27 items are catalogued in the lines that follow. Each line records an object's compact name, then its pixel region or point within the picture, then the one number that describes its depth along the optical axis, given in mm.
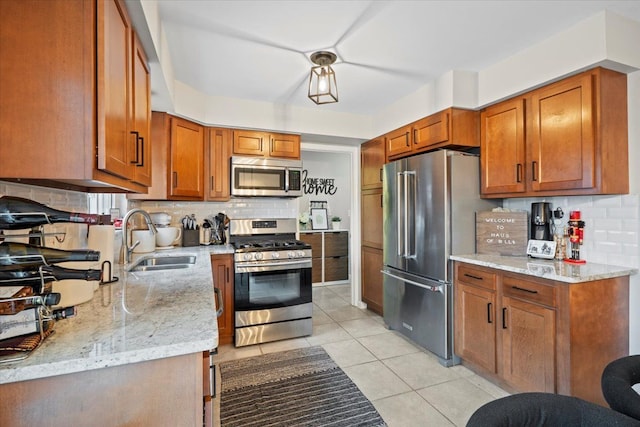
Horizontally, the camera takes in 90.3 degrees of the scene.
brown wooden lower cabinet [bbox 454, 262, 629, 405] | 1861
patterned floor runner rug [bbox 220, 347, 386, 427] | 1988
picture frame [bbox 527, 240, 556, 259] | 2322
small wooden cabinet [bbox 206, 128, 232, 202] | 3299
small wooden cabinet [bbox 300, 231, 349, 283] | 5316
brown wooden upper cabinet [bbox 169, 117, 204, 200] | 2979
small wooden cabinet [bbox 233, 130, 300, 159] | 3406
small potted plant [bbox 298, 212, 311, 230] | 5492
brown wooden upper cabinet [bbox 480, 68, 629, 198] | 1995
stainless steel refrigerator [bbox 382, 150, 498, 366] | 2660
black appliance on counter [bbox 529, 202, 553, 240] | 2414
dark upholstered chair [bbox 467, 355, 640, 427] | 973
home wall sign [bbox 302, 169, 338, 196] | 5668
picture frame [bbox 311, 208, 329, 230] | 5575
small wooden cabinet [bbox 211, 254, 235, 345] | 3008
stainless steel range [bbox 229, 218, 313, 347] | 3035
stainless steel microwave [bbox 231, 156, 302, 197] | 3365
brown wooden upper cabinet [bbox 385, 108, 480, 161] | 2746
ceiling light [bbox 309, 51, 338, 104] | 2322
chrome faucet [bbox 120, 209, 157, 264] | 2131
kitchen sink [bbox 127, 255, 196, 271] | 2354
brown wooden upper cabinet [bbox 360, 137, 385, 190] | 3707
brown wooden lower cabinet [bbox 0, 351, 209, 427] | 817
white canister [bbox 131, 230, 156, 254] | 2820
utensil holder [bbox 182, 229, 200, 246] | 3287
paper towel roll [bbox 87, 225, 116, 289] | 1580
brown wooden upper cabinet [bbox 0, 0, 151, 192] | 890
